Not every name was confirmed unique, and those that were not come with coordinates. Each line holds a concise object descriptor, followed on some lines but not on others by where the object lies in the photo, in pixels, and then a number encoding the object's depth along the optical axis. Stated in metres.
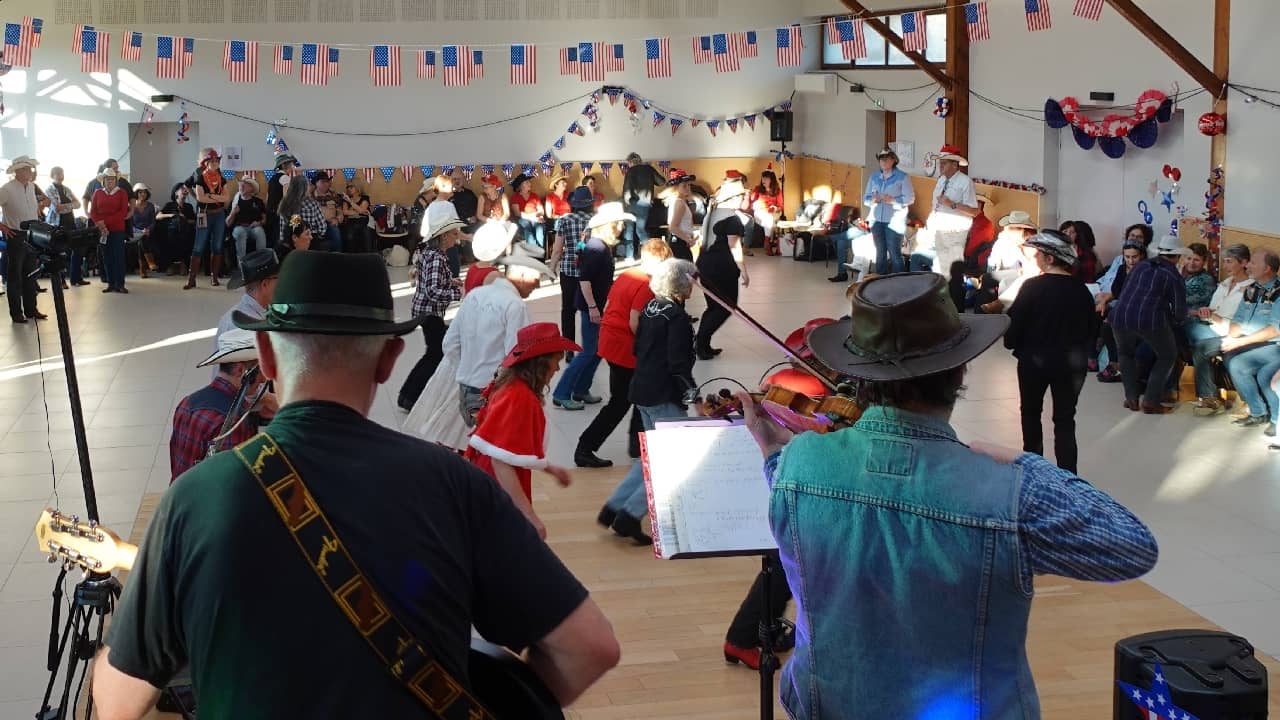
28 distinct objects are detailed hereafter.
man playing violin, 2.24
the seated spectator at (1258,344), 8.55
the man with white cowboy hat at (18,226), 12.67
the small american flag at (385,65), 16.27
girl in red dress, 4.59
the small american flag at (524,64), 17.08
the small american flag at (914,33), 13.96
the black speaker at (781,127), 18.33
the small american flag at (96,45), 14.36
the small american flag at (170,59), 15.40
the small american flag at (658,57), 17.11
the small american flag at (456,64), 16.31
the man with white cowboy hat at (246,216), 15.61
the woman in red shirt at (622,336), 7.40
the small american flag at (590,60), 16.42
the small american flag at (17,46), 13.47
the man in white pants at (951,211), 12.99
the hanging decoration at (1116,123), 11.12
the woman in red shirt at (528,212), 17.17
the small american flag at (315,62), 15.97
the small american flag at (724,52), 16.53
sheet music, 3.74
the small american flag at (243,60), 16.30
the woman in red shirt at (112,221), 14.67
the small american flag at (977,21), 12.84
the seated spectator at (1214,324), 8.95
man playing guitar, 1.68
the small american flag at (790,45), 16.06
